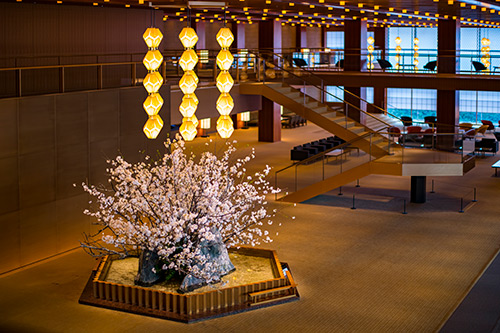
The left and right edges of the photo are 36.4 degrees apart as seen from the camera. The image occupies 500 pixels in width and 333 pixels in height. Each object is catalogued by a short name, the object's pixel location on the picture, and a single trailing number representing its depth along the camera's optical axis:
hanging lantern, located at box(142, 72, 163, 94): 14.63
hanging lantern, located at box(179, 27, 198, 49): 14.77
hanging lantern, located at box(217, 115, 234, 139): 14.61
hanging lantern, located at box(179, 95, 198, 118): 14.62
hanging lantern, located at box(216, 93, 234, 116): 14.83
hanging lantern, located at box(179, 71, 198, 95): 14.73
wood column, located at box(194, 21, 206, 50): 38.19
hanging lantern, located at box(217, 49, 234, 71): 15.18
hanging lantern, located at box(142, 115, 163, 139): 14.66
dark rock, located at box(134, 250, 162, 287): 14.12
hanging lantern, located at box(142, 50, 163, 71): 14.95
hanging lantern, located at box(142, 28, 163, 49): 14.57
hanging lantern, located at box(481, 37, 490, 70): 29.75
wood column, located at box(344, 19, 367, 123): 32.66
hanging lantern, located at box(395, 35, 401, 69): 32.77
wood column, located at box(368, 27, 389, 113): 43.44
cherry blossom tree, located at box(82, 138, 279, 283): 13.60
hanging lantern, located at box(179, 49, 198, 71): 15.09
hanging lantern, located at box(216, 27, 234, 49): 14.95
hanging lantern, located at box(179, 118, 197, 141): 14.62
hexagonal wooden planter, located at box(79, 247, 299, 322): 13.49
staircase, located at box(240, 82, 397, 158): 25.47
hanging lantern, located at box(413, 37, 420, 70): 31.08
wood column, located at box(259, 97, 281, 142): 35.91
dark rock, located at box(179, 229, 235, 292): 13.88
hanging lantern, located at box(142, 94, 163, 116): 14.54
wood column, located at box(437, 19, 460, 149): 30.27
